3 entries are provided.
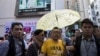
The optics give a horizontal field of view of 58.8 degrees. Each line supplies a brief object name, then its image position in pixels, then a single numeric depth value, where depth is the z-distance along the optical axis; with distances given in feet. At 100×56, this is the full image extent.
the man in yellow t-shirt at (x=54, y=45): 4.83
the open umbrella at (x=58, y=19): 5.41
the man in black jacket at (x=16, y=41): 4.72
